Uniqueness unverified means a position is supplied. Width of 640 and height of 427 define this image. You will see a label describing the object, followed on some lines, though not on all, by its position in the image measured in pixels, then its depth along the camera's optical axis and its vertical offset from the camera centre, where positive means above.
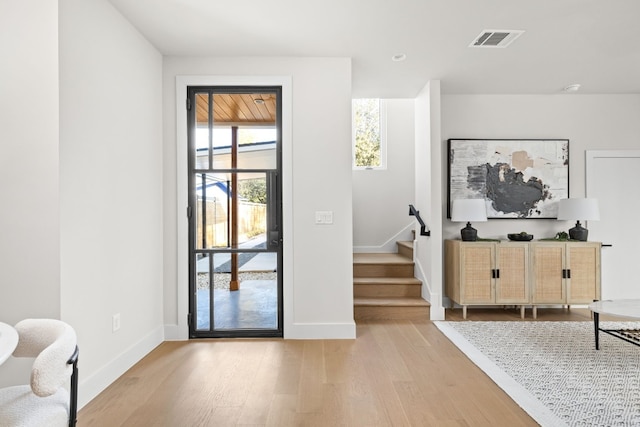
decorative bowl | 4.53 -0.29
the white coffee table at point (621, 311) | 3.06 -0.80
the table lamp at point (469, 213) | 4.46 -0.01
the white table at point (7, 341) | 1.19 -0.41
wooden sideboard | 4.37 -0.67
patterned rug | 2.31 -1.17
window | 6.05 +1.22
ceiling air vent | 3.22 +1.47
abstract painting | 4.85 +0.47
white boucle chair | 1.29 -0.57
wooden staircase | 4.34 -0.89
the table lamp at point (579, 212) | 4.51 -0.01
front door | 3.77 -0.04
